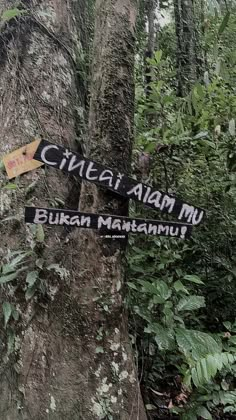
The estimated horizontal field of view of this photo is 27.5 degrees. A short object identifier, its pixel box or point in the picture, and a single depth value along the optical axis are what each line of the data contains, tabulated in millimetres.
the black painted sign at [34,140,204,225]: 1956
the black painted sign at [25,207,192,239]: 1979
